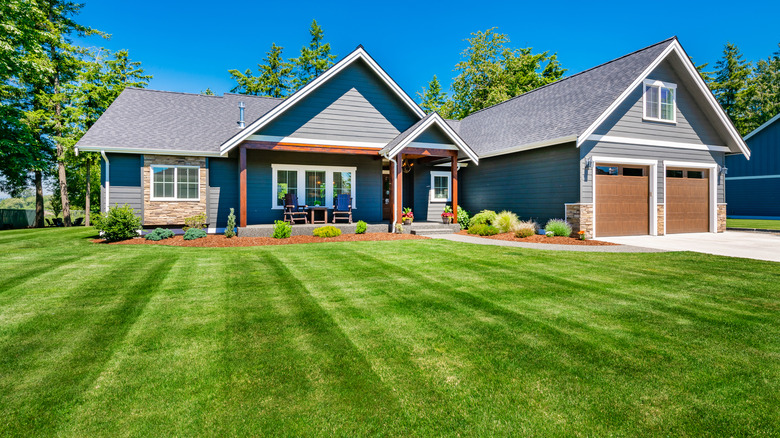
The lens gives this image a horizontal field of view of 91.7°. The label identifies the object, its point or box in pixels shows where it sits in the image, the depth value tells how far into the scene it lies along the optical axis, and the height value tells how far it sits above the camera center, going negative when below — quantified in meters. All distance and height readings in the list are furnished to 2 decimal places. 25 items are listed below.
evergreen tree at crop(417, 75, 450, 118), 38.31 +11.92
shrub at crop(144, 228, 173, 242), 11.92 -0.62
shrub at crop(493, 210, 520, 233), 13.81 -0.33
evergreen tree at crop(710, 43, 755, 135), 35.19 +12.04
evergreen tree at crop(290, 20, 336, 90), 34.28 +14.04
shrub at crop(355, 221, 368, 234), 13.12 -0.46
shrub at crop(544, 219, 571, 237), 12.79 -0.49
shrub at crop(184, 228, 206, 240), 11.87 -0.60
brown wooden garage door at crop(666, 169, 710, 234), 14.77 +0.45
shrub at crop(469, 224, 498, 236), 13.35 -0.59
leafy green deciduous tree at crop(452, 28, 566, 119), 35.31 +13.56
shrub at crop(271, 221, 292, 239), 12.01 -0.50
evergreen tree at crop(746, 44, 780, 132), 34.94 +11.58
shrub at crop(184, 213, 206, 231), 13.81 -0.24
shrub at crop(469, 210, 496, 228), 14.40 -0.18
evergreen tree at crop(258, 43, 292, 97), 33.66 +12.78
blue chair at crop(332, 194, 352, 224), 14.23 +0.30
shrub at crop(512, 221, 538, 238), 12.61 -0.54
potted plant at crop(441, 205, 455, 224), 14.60 -0.14
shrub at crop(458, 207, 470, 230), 15.22 -0.27
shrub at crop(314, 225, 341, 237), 12.41 -0.56
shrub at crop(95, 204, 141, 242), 11.30 -0.25
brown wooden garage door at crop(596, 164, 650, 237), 13.38 +0.45
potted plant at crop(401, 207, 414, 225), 13.96 -0.13
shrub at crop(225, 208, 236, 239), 12.39 -0.42
